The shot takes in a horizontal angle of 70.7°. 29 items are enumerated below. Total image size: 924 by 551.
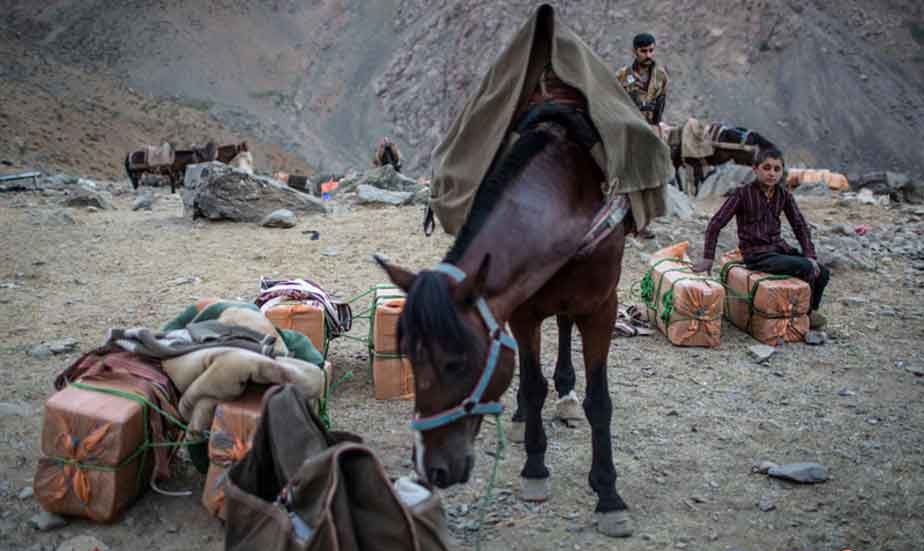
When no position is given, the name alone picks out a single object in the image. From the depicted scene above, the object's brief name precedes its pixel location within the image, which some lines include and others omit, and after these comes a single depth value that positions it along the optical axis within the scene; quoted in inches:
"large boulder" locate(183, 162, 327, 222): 363.3
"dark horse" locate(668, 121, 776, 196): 436.1
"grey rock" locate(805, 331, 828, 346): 192.5
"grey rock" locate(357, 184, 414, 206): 431.8
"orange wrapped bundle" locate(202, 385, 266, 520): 101.4
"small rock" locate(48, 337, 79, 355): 171.6
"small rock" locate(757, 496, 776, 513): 110.2
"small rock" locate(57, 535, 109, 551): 93.4
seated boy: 196.9
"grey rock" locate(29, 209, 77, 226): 338.3
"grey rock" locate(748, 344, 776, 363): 180.9
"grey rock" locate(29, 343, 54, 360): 169.2
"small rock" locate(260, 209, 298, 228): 350.0
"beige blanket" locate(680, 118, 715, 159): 448.5
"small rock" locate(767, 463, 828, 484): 117.8
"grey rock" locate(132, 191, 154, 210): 440.8
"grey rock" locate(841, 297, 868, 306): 231.0
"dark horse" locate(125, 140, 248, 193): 701.9
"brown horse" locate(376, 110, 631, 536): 77.0
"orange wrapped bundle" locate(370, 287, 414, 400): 148.0
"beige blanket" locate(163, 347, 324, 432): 103.8
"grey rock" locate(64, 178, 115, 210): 418.6
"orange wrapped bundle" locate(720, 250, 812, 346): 188.3
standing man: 266.5
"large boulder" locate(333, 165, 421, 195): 513.0
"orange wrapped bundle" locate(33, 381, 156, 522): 98.7
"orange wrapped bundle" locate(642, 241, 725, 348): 185.9
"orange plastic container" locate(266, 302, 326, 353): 148.1
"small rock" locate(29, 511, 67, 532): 100.3
